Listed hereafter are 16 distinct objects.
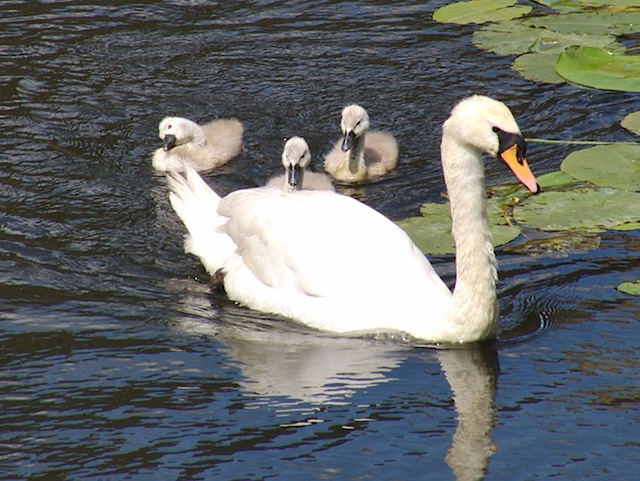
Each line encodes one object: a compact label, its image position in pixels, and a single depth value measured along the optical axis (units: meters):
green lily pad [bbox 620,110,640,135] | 17.92
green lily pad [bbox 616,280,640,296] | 13.84
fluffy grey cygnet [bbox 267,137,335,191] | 17.27
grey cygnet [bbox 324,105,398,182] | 18.42
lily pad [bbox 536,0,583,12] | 23.39
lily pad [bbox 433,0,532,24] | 23.05
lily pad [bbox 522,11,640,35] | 22.09
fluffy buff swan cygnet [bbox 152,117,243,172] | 18.86
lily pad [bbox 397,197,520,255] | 15.25
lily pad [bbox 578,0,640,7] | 23.36
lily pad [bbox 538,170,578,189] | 16.61
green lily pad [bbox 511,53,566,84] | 20.27
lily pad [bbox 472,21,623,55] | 21.48
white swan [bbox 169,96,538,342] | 12.77
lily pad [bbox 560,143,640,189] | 16.42
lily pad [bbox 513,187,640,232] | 15.41
